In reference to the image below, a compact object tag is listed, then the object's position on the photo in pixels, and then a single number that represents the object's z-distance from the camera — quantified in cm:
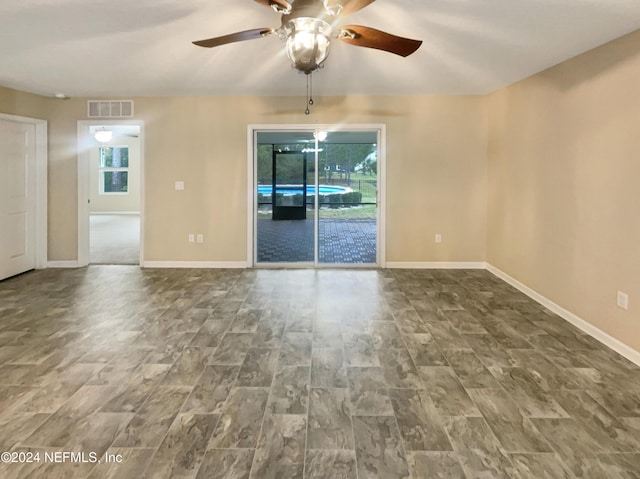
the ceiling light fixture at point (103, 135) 1057
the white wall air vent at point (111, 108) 590
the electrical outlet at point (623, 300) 314
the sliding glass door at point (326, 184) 605
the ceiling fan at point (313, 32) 222
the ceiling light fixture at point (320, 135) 597
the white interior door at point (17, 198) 526
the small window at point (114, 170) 1384
